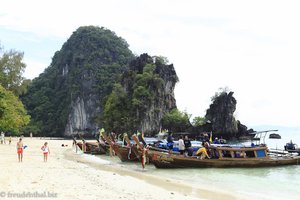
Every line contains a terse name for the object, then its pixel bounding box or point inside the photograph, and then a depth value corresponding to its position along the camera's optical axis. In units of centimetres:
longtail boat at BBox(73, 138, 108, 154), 3067
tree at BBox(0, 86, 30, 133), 3241
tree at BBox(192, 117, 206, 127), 6775
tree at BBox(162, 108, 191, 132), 6525
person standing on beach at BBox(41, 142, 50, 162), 1924
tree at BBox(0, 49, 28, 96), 4897
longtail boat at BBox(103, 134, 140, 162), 2209
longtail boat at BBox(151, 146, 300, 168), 1925
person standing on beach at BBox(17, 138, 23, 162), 1796
